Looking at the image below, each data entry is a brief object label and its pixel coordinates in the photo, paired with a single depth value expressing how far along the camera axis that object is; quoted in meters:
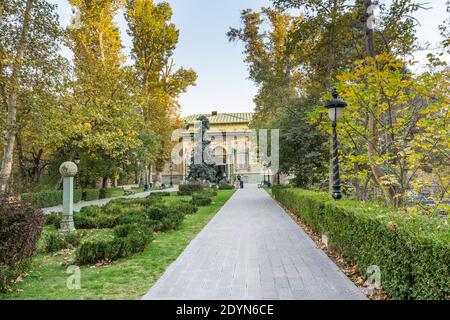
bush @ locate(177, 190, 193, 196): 24.59
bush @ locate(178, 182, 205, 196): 24.72
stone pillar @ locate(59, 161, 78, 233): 9.38
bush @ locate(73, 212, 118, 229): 10.09
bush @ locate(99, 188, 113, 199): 24.70
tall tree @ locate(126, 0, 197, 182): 29.45
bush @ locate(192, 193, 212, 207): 16.77
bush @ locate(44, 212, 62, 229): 10.23
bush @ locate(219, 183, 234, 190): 34.92
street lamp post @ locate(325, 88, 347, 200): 7.36
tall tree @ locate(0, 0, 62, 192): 12.62
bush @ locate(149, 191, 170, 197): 21.52
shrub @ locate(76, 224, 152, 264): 5.78
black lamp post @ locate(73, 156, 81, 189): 20.85
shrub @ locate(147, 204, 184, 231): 9.20
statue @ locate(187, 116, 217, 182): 30.02
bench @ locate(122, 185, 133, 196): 28.70
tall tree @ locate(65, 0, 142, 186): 17.78
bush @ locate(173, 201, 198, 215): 13.40
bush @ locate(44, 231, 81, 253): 6.92
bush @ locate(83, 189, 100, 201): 22.31
